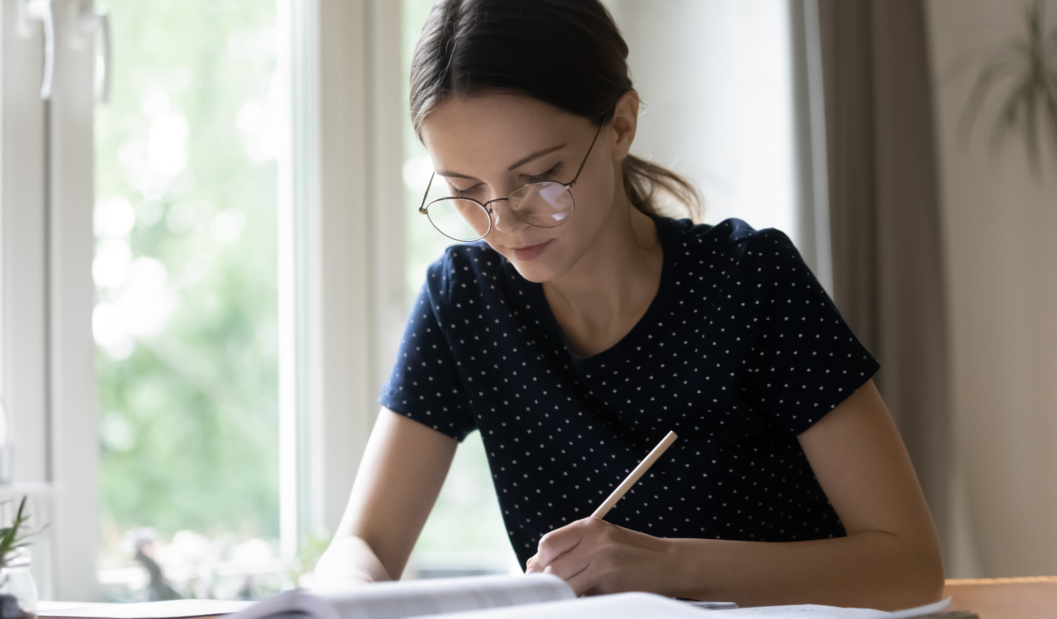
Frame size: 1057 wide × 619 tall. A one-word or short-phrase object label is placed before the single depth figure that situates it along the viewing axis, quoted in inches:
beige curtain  79.6
